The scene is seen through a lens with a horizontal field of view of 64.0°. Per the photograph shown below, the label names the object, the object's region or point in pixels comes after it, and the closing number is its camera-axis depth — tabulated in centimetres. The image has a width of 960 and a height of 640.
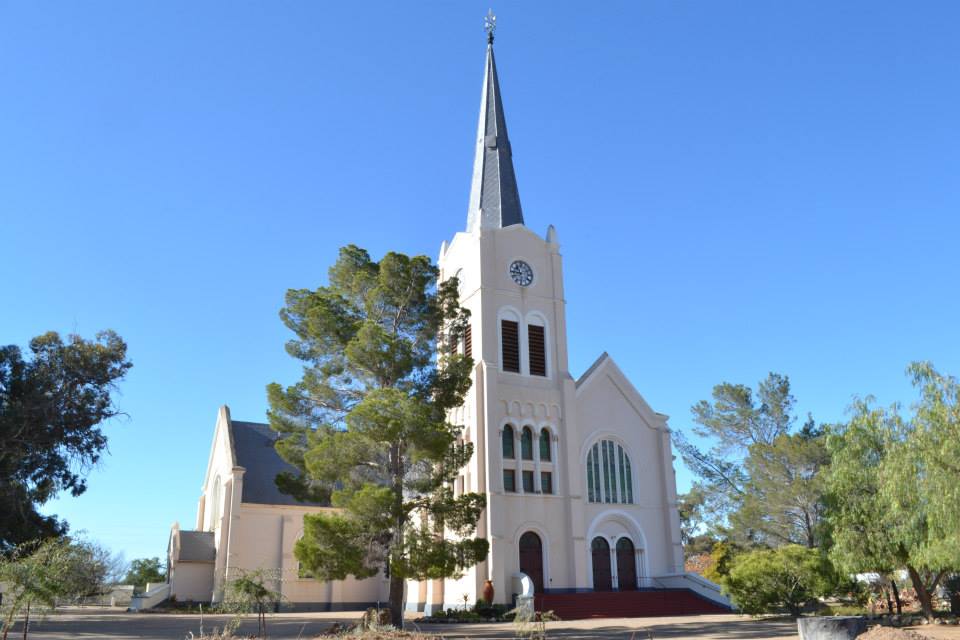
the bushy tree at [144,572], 7809
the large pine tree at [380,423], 2314
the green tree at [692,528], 4941
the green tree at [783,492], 3709
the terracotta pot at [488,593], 3017
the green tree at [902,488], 2194
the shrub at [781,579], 2669
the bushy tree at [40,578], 1468
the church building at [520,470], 3325
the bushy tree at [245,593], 1761
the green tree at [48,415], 3050
